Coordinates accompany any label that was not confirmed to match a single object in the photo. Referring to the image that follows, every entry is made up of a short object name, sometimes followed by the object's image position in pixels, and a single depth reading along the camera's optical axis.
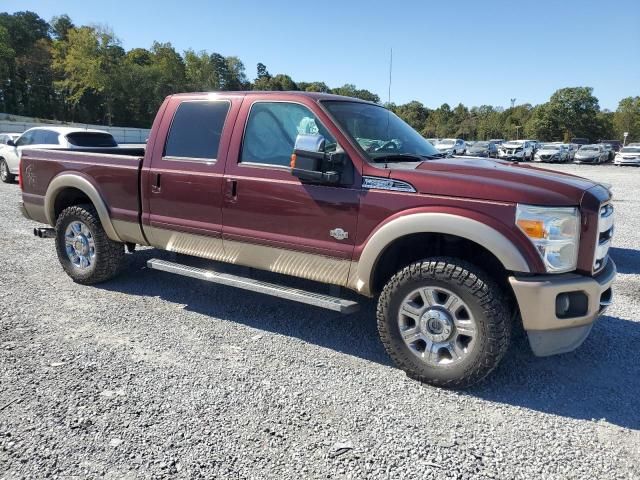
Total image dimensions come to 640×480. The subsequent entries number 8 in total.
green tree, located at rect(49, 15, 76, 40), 91.88
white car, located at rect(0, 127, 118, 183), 12.15
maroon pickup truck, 3.18
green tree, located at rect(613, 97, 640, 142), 85.31
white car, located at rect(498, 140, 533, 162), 39.66
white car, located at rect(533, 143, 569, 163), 39.91
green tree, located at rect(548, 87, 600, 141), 83.31
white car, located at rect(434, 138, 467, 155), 31.64
